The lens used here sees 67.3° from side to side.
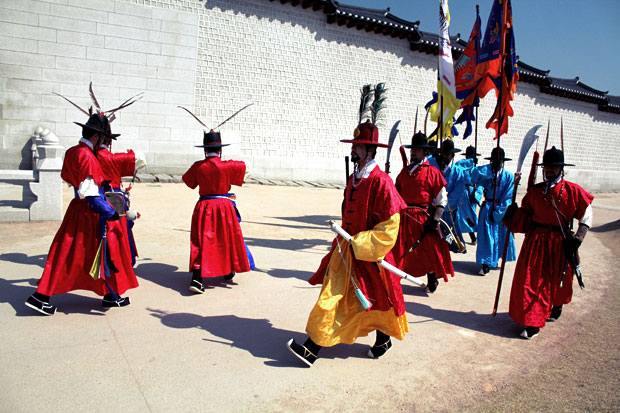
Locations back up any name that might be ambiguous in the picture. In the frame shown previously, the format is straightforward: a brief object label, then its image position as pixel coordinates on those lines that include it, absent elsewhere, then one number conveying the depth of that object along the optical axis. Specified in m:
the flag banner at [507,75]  4.68
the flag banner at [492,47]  4.98
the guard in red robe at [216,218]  4.96
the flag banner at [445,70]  5.66
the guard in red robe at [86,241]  3.99
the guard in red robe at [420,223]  5.21
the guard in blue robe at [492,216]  6.44
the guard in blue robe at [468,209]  7.87
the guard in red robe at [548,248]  4.18
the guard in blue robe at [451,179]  6.77
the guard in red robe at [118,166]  4.49
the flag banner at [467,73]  7.11
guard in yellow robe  3.29
